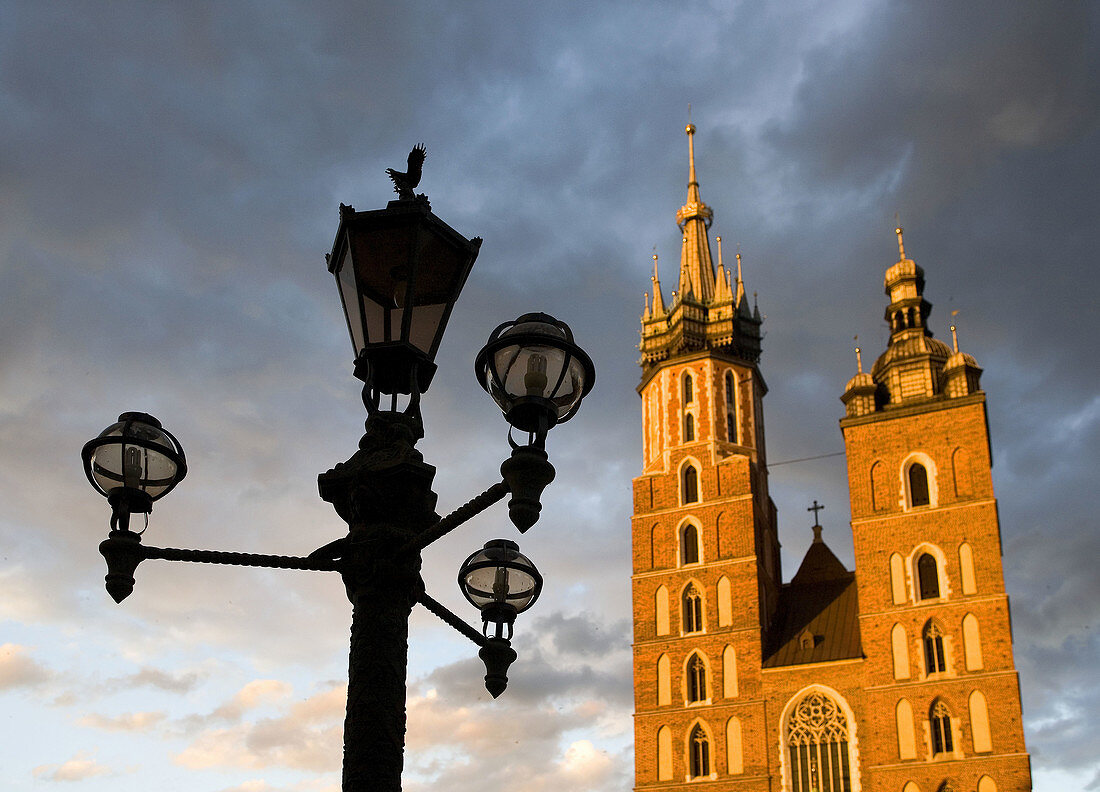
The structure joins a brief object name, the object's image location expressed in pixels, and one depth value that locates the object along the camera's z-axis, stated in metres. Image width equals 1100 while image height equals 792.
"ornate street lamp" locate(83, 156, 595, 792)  4.88
